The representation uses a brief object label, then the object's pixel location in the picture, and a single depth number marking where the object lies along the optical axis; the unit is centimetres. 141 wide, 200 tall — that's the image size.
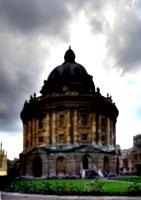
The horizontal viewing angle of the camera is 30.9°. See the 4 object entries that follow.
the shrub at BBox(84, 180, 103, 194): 1955
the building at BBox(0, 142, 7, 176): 8342
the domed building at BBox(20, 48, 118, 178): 4236
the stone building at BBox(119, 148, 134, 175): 7371
